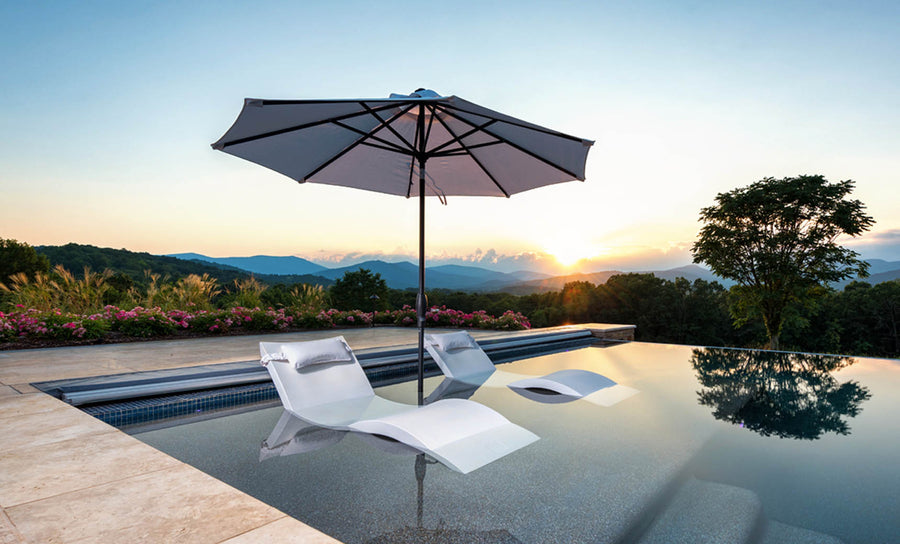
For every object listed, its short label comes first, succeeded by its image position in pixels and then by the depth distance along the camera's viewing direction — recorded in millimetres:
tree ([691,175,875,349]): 12156
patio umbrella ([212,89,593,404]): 2883
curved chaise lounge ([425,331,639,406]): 3957
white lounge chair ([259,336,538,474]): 2457
